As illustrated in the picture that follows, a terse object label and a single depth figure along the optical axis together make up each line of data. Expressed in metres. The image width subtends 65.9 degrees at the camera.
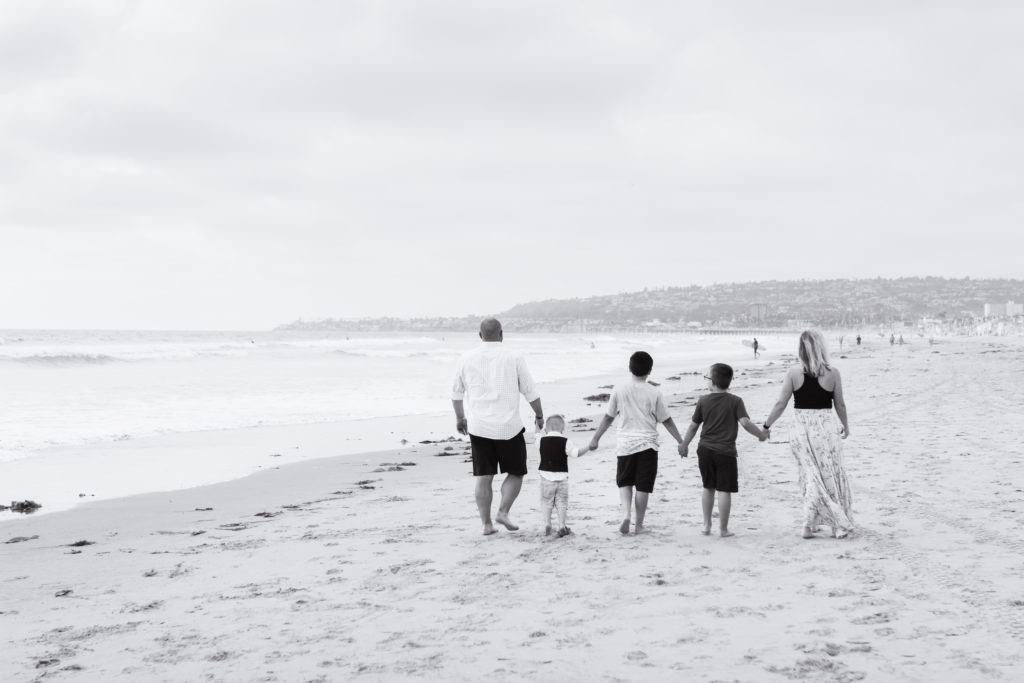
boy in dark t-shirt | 6.27
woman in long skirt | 6.23
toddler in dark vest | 6.41
